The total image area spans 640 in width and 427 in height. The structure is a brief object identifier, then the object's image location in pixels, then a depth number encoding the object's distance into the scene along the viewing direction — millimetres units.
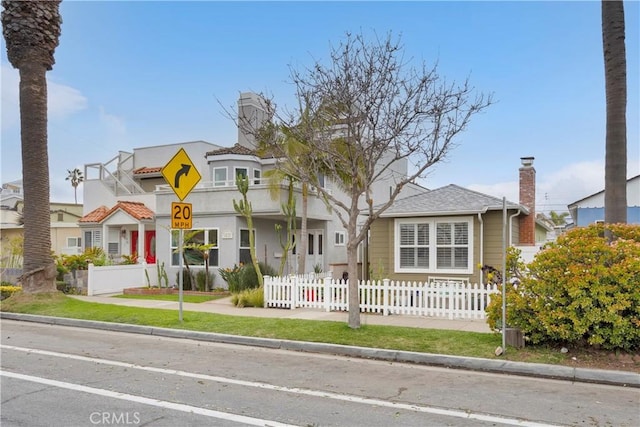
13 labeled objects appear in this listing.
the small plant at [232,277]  17250
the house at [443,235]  15406
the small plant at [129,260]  20766
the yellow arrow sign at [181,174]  11359
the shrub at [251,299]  14397
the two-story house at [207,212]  19484
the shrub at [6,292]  16312
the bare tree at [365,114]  9977
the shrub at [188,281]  19188
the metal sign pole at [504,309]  8219
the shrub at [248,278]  17234
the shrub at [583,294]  7629
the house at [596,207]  21578
